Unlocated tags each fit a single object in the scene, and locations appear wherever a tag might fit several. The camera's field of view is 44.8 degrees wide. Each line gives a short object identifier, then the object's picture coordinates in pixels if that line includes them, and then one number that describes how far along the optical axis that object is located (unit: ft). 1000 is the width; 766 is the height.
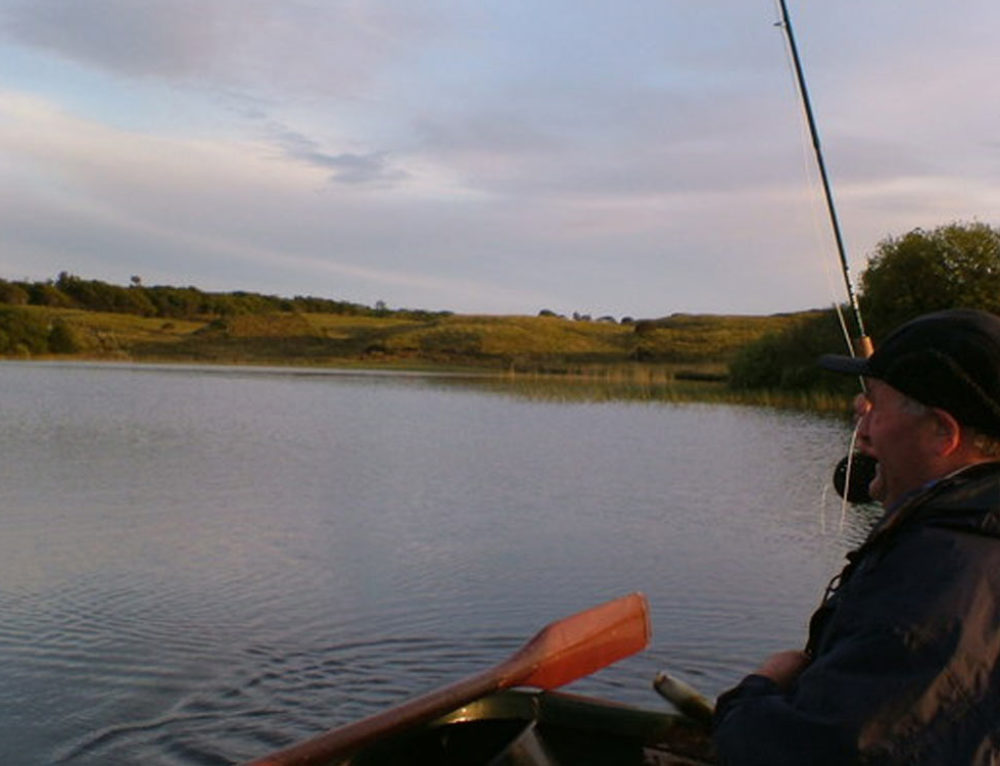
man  6.56
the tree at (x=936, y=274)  118.52
